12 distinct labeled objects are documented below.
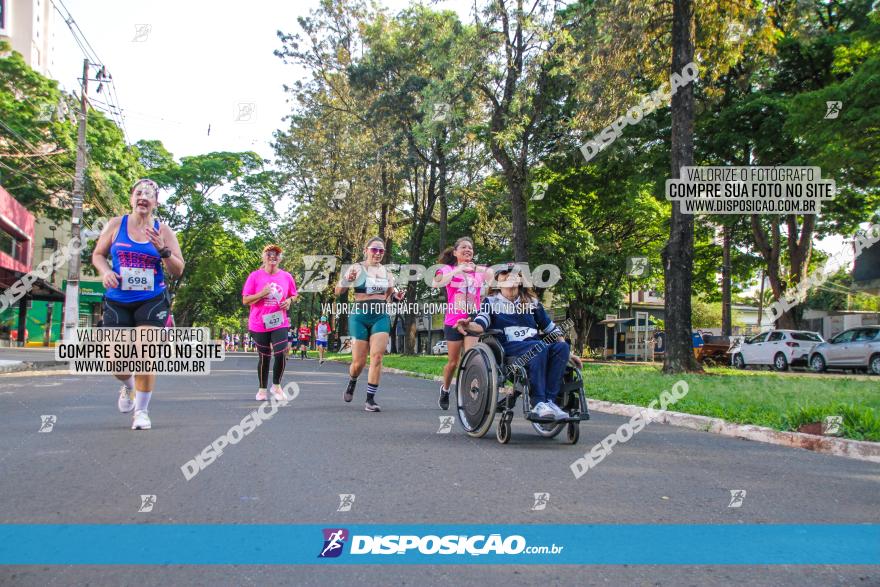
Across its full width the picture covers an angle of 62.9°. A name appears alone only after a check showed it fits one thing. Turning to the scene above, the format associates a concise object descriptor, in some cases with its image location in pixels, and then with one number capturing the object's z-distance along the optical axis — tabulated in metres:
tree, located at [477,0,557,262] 20.88
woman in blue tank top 6.59
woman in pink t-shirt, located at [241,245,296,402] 9.88
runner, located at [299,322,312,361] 36.66
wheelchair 6.25
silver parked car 23.28
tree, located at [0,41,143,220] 31.58
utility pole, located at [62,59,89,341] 23.41
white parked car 27.69
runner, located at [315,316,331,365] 28.21
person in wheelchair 6.21
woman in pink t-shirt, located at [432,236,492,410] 9.26
